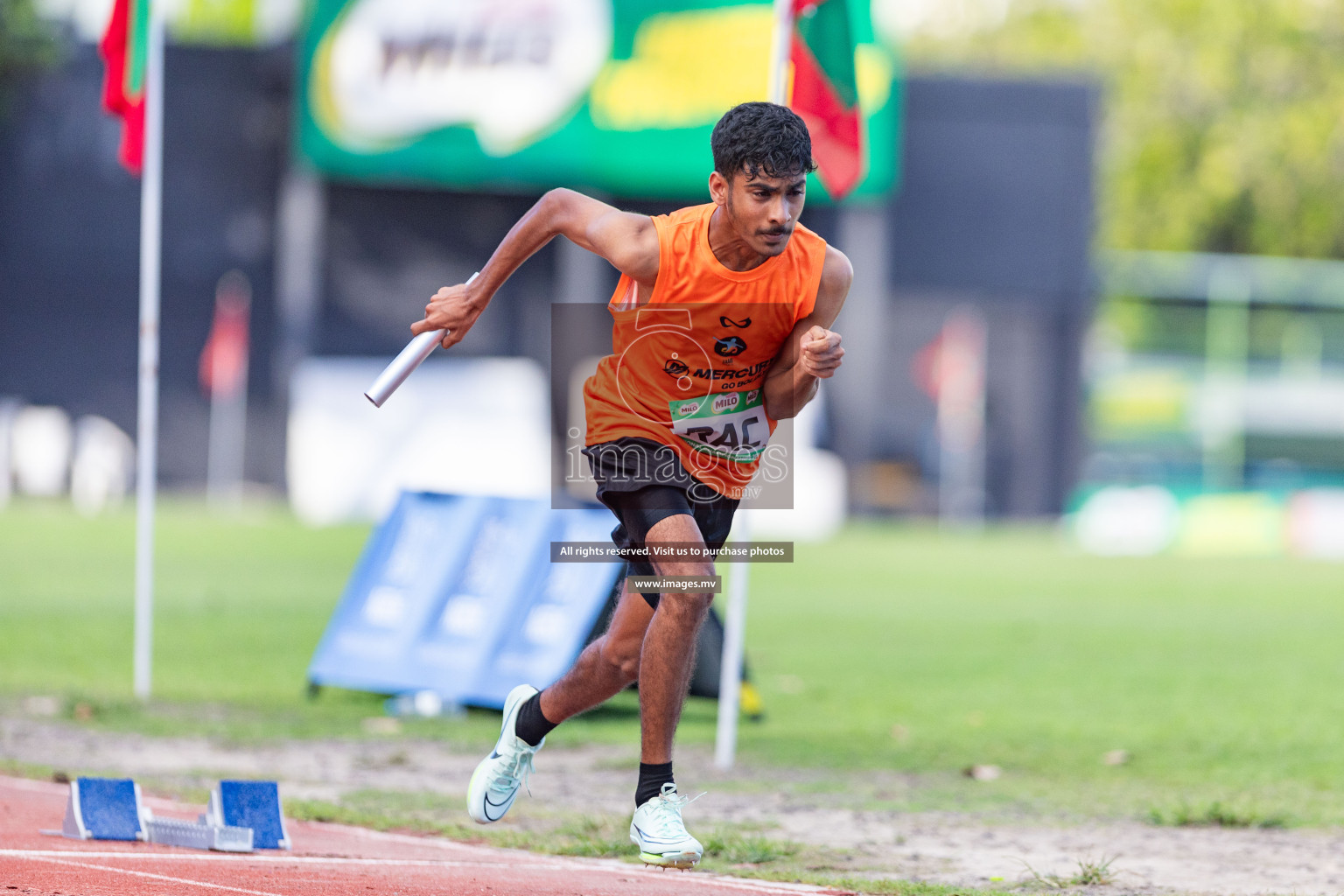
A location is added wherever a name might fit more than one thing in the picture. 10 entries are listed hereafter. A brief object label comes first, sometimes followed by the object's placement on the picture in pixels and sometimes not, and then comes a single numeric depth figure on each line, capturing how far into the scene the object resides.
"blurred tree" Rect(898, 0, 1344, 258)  112.37
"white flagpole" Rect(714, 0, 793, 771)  17.00
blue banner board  19.84
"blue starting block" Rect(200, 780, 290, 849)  11.94
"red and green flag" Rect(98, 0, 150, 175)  20.72
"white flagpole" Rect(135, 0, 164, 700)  20.36
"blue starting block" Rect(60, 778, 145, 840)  11.94
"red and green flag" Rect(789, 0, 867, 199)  17.52
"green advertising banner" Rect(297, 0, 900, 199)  62.44
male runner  10.94
